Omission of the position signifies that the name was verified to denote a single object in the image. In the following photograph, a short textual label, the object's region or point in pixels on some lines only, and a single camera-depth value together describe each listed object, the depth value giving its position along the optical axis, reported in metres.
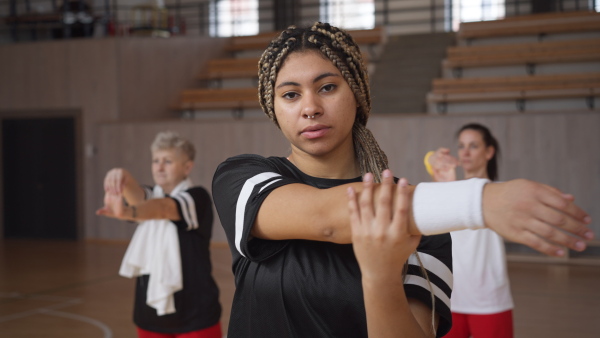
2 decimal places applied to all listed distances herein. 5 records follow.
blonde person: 3.60
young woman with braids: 1.09
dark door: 11.76
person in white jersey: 3.61
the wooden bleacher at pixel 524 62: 10.35
